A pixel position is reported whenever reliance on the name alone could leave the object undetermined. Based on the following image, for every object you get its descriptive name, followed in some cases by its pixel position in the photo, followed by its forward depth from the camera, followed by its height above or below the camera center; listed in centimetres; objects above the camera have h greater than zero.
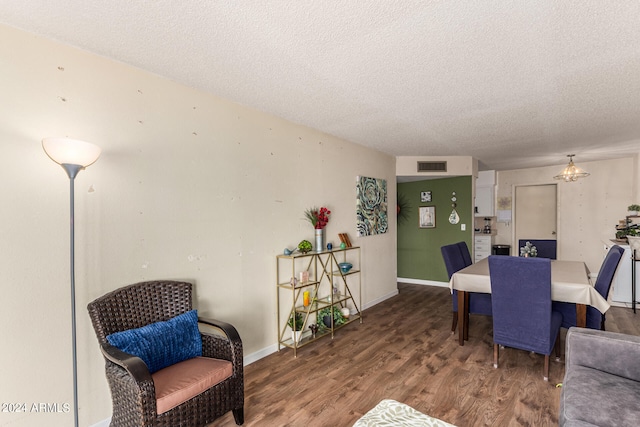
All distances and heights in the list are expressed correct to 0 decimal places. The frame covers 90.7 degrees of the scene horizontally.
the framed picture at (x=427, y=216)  614 -11
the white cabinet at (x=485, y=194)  693 +37
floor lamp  163 +28
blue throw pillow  184 -81
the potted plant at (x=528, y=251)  394 -51
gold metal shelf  324 -90
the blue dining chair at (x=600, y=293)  270 -72
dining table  263 -70
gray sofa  141 -89
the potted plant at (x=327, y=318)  367 -126
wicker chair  160 -87
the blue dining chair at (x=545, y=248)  436 -52
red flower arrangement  358 -7
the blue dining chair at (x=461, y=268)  330 -69
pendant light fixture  466 +56
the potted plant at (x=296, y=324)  317 -119
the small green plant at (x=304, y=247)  332 -38
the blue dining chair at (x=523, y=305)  250 -78
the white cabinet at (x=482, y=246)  664 -76
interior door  670 -3
